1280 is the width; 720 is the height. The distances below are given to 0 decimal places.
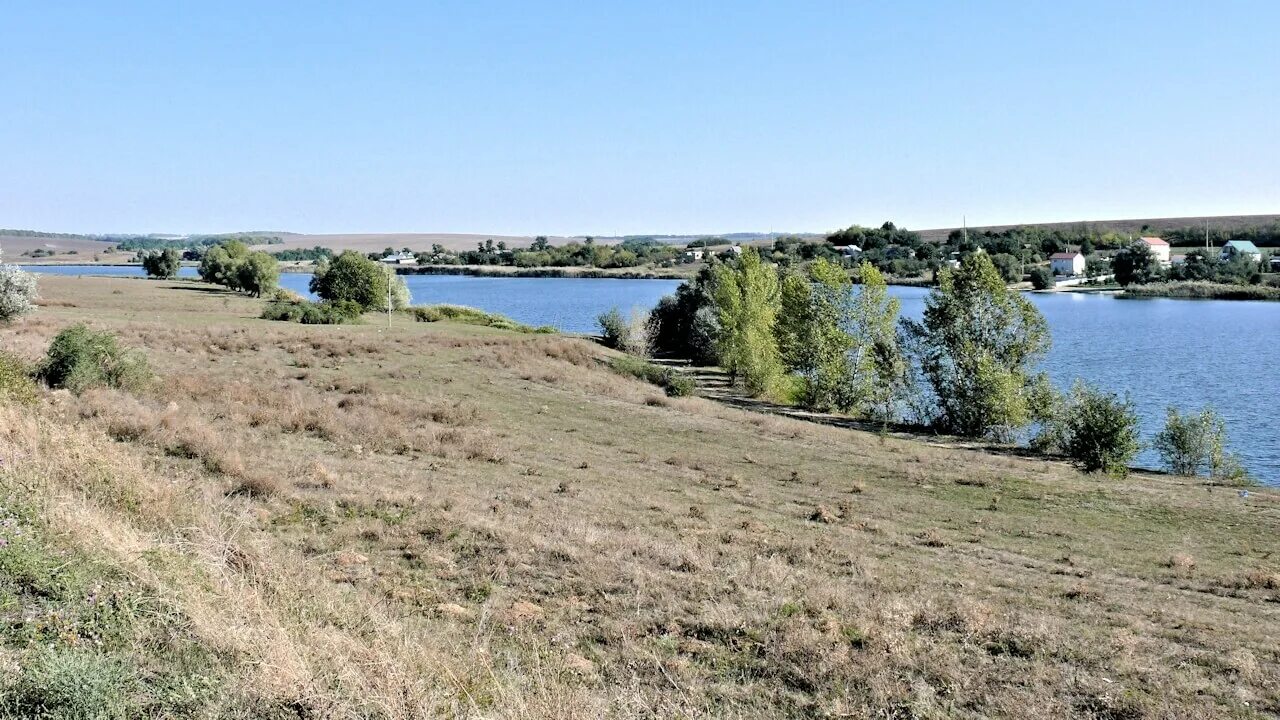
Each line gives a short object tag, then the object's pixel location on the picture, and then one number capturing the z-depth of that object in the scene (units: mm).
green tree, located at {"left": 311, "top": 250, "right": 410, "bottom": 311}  79188
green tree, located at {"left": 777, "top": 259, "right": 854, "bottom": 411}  48844
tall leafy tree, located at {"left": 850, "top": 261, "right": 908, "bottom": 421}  47562
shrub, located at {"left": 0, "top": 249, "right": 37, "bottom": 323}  37625
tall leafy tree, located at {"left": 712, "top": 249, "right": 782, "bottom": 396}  54228
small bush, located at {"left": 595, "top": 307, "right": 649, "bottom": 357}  70062
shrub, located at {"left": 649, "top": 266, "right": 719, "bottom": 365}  70875
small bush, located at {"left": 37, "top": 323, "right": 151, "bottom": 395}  22469
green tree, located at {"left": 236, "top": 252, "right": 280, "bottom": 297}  95375
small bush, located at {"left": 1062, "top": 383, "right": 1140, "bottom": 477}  31781
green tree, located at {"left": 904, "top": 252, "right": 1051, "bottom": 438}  40750
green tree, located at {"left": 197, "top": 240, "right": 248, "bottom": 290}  102475
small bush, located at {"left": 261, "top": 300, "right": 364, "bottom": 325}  62281
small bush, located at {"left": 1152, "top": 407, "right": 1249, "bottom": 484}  32531
